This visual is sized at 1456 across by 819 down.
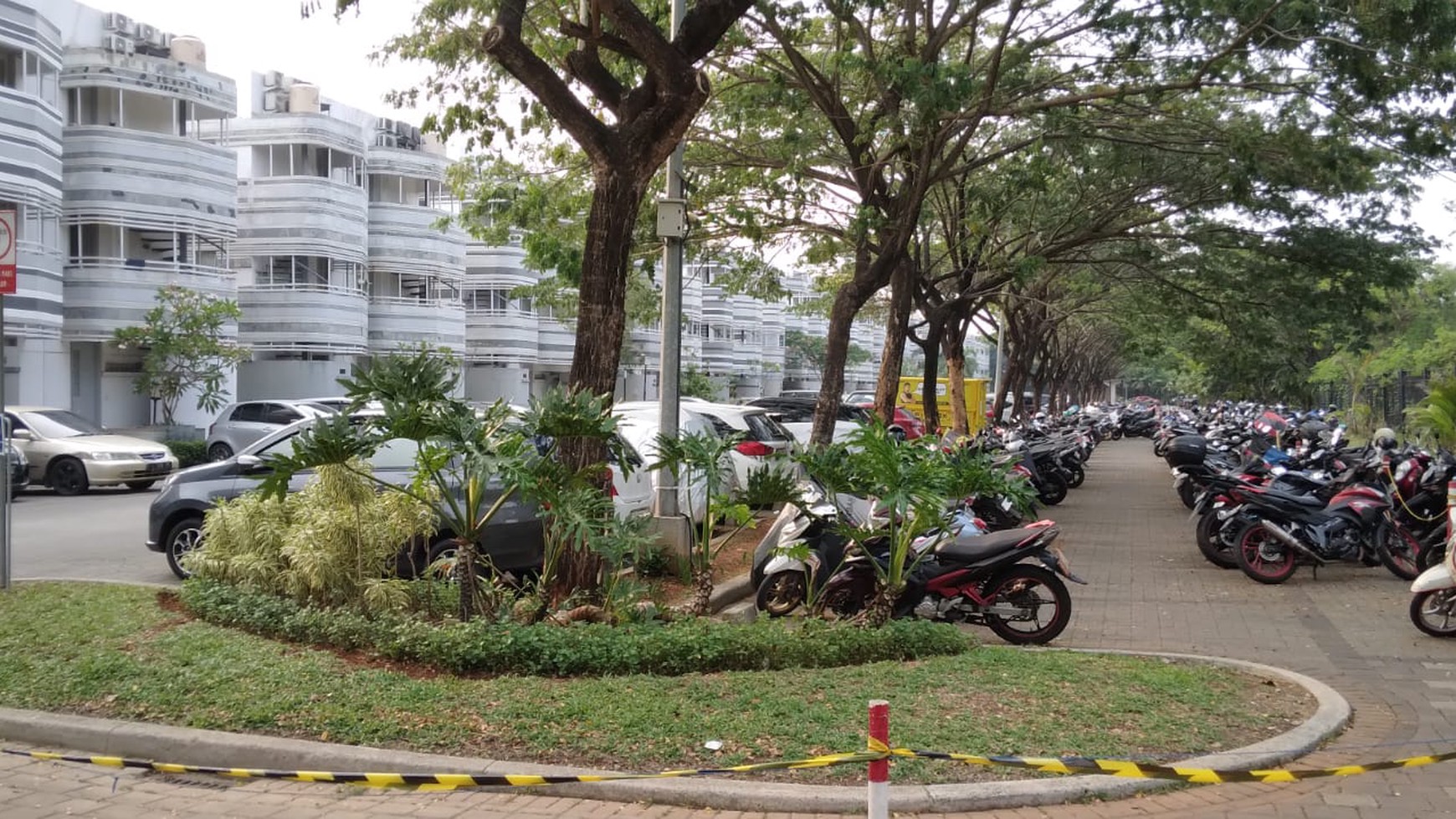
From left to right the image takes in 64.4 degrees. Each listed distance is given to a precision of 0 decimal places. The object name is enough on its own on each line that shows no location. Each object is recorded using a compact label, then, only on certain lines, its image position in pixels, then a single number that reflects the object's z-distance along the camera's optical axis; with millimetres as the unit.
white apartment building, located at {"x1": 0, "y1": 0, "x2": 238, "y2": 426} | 26562
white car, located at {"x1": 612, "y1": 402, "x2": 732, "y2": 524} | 11773
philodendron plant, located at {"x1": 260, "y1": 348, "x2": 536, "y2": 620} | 6836
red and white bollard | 3598
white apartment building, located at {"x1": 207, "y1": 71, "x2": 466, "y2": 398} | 36781
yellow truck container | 34812
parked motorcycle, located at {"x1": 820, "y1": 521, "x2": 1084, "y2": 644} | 8156
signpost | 9008
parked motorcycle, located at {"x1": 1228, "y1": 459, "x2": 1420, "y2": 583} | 10938
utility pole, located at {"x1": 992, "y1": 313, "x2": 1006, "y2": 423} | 33909
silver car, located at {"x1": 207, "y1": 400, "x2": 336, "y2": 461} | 24500
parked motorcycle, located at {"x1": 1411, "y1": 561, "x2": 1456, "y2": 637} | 8281
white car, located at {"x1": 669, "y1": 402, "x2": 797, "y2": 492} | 15352
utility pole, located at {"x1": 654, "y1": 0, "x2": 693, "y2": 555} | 10648
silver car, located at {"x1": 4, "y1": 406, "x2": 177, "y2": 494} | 19422
